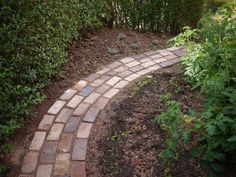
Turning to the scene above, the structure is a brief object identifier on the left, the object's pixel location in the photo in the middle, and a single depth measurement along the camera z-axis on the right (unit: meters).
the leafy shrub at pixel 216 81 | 1.84
